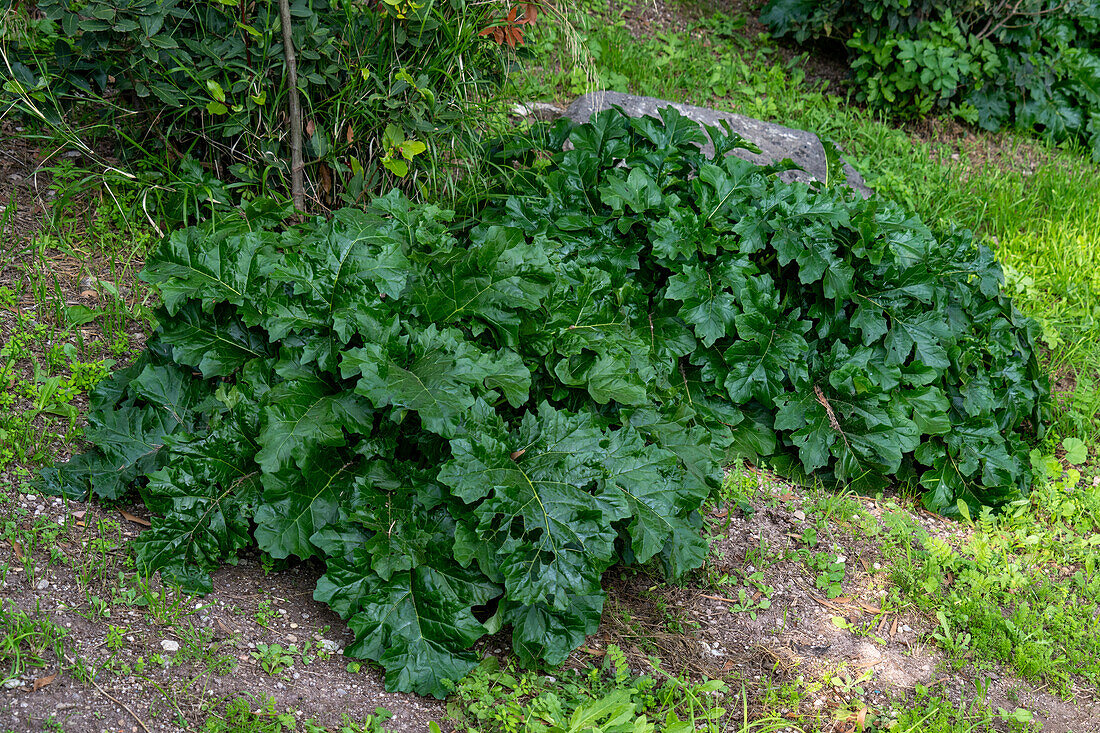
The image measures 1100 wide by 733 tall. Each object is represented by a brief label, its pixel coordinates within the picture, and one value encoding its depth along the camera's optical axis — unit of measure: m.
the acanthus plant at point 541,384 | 2.41
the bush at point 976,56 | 5.91
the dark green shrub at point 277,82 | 3.29
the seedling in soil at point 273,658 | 2.27
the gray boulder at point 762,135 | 4.79
